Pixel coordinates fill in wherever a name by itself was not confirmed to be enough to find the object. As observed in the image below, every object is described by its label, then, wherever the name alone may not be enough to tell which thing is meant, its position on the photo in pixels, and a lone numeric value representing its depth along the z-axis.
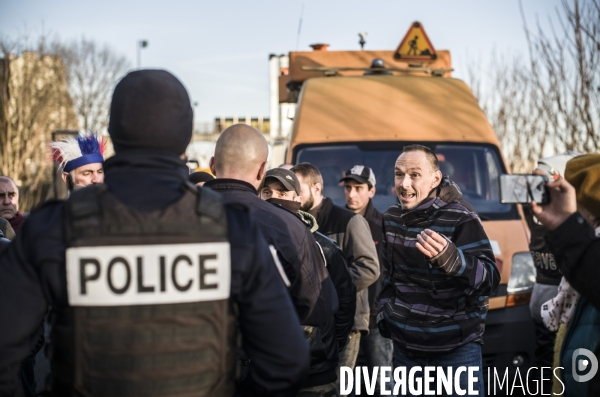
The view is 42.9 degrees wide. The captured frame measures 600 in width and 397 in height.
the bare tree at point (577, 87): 10.51
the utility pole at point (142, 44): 56.44
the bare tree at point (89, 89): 45.75
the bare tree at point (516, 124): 19.47
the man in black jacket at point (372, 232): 6.45
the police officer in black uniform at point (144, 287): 2.35
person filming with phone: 2.49
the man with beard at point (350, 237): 5.69
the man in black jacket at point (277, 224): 3.44
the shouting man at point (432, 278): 4.45
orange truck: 6.80
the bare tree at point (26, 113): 31.43
